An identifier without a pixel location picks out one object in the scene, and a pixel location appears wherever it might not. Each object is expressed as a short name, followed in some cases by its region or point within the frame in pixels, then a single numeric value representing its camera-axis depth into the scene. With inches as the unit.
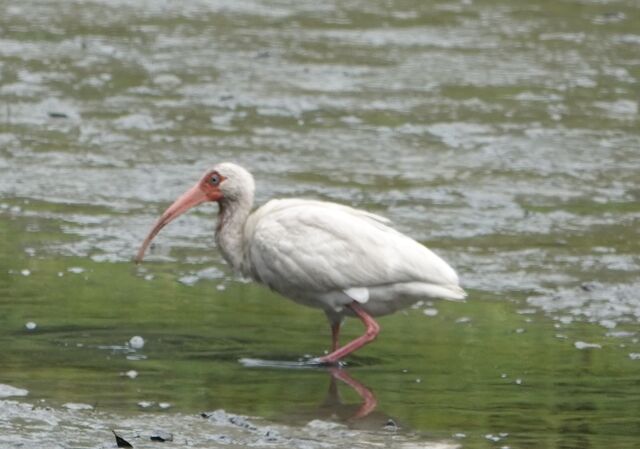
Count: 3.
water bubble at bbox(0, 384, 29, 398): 625.9
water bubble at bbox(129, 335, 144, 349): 724.7
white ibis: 737.6
